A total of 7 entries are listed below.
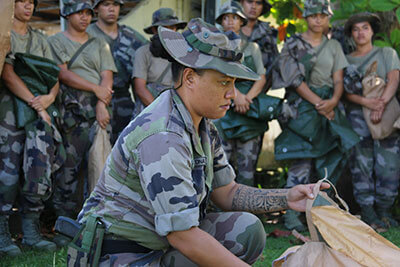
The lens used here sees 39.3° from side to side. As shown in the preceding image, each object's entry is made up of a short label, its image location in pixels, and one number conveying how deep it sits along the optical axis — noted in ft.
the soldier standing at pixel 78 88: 15.93
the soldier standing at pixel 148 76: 17.20
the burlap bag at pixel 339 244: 8.57
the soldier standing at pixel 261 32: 19.10
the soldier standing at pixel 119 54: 18.07
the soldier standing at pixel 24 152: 14.02
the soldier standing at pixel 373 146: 18.08
